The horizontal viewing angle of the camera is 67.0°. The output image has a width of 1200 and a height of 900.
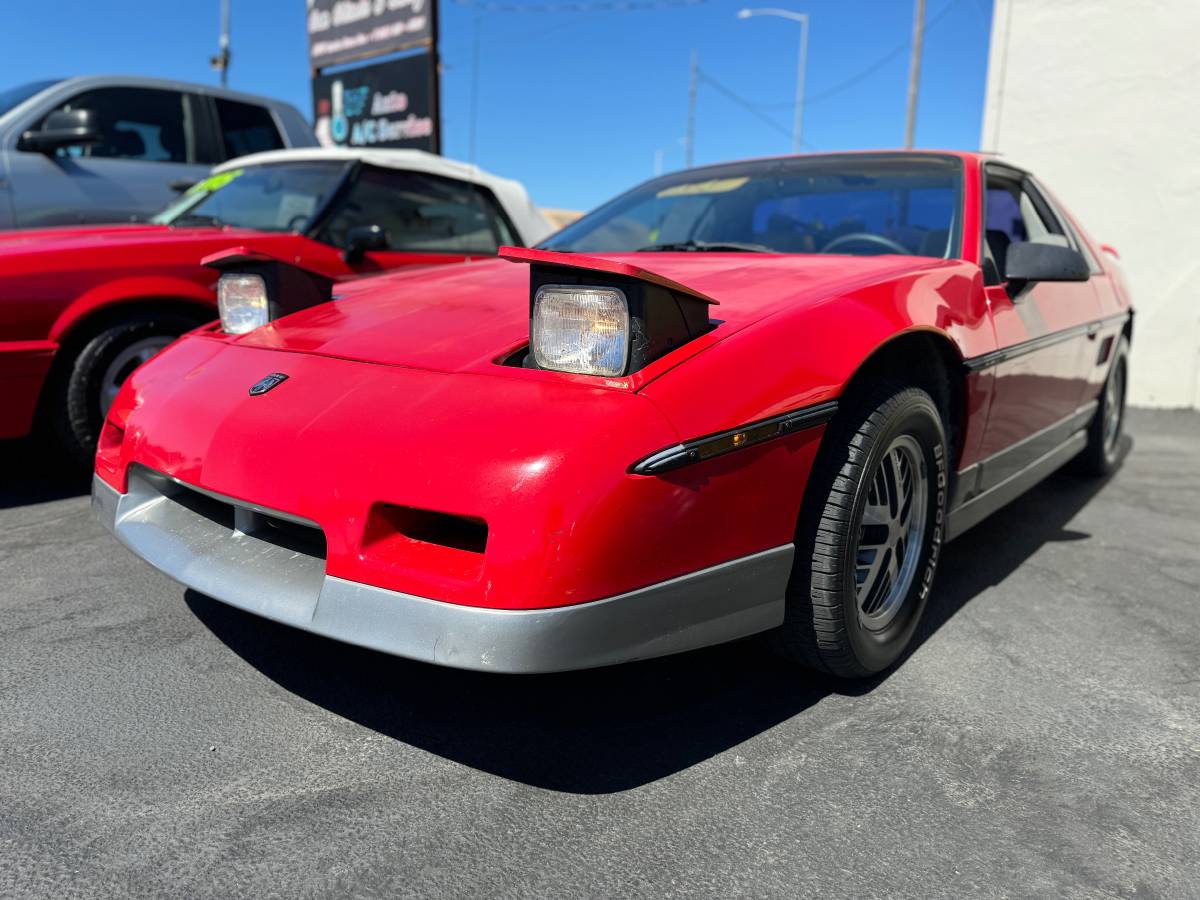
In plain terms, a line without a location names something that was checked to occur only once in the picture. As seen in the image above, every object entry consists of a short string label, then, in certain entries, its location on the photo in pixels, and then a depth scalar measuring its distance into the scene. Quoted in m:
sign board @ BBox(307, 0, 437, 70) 9.16
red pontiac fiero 1.53
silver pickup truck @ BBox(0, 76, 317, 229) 5.45
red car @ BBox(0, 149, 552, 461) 3.33
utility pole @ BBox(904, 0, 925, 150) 16.65
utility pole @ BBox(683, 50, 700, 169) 42.31
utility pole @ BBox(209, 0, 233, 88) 24.17
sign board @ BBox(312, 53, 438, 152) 9.27
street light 28.22
